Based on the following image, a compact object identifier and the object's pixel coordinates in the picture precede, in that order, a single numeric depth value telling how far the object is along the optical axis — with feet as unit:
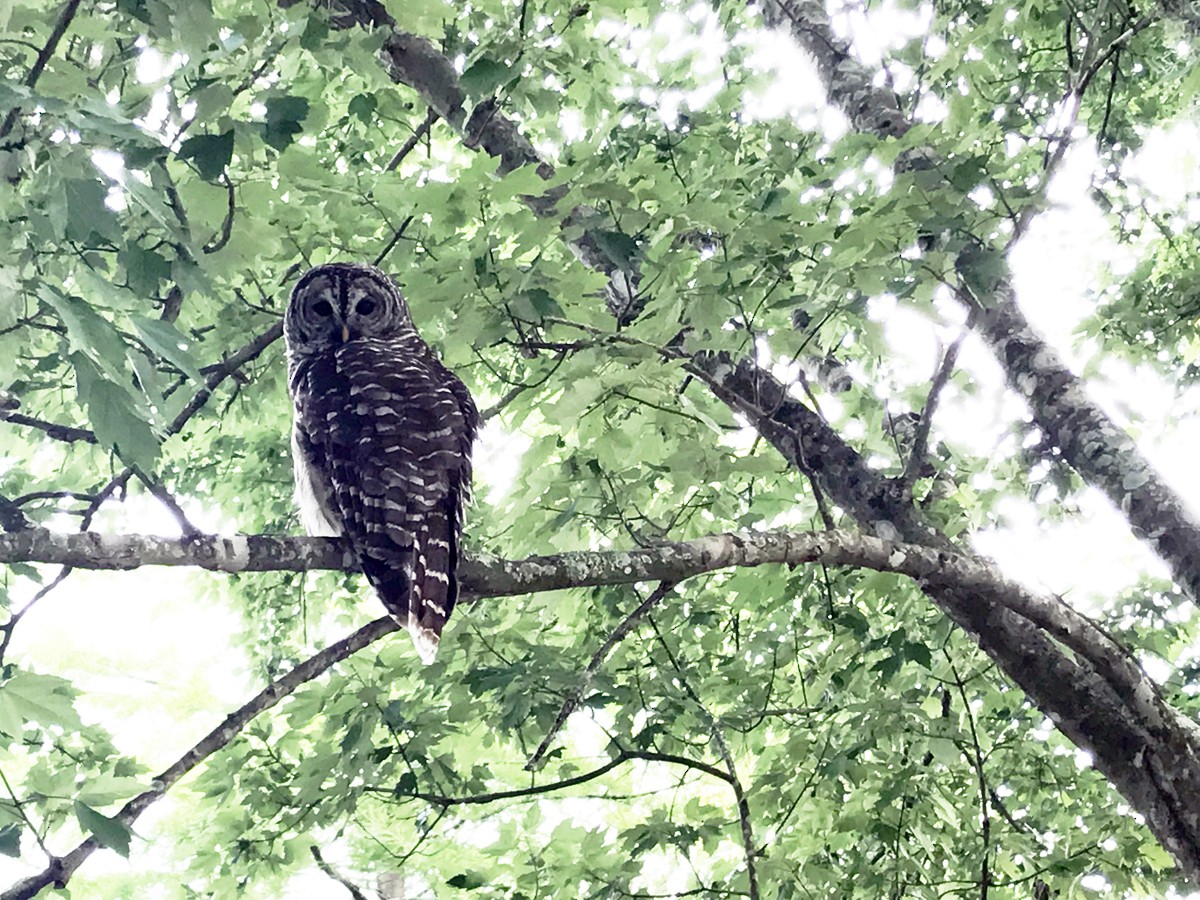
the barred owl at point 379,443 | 9.55
